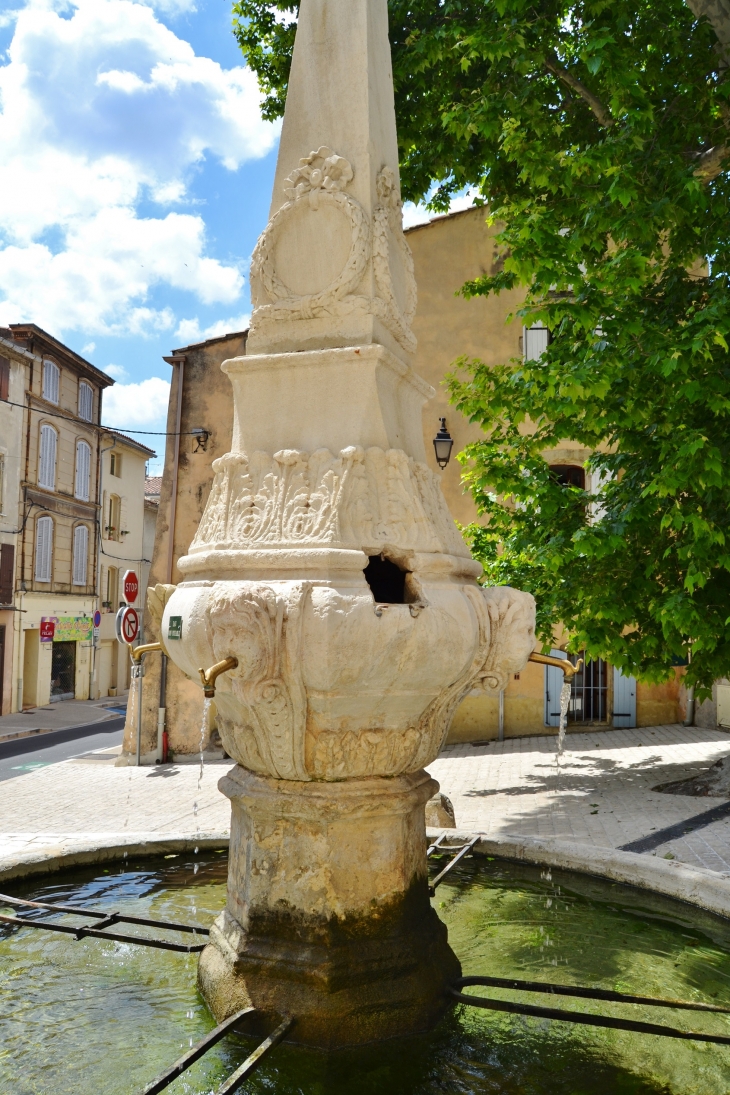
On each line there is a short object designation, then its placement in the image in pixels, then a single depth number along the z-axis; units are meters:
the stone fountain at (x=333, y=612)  3.34
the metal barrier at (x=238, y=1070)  2.67
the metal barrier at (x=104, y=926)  3.80
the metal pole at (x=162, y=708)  14.06
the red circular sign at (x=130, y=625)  11.48
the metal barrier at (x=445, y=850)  4.43
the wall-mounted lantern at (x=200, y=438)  14.84
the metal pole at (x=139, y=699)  11.91
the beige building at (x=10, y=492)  23.36
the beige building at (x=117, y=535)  30.52
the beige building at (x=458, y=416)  15.02
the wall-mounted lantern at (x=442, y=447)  12.05
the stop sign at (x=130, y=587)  12.52
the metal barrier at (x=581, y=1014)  3.06
